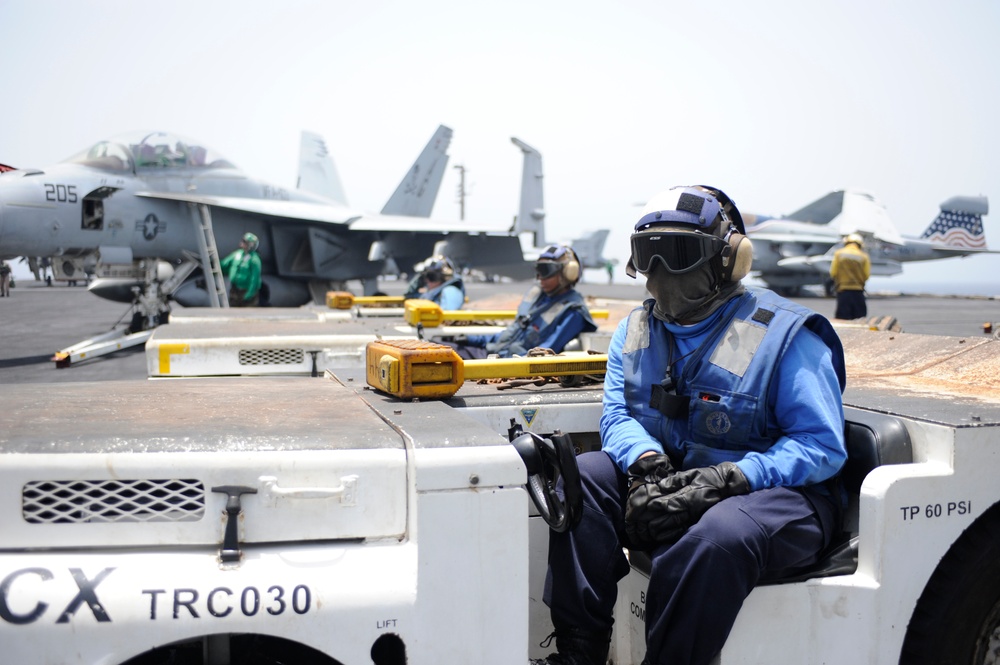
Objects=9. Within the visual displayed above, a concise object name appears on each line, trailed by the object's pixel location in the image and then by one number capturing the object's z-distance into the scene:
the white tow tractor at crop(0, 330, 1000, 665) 1.75
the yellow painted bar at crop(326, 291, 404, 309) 7.97
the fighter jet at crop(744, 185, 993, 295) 30.19
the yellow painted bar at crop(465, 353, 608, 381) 3.12
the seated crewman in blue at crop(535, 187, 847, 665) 2.17
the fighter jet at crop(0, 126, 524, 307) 13.17
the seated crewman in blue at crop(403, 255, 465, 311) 8.11
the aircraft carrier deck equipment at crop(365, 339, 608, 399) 2.59
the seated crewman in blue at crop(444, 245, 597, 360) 5.47
